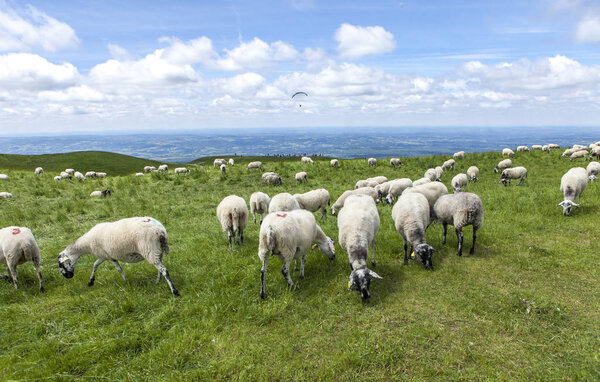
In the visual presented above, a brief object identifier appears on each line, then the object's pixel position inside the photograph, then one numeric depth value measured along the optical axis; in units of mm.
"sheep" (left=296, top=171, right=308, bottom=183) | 25325
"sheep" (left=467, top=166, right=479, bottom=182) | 24744
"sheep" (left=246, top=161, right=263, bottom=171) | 34197
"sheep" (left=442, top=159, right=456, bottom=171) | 28578
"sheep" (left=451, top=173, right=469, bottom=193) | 21438
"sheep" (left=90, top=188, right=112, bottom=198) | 21448
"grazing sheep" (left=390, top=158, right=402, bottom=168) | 30500
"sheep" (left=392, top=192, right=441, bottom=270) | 8680
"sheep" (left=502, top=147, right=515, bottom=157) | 32500
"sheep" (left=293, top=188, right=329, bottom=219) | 14188
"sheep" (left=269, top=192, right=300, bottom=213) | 12039
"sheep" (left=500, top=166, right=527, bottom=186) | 22950
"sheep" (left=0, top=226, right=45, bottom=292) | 8016
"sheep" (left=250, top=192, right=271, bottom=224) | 13758
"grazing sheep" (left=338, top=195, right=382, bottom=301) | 7152
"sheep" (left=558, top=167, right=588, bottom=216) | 13672
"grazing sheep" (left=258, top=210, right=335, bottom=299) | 7500
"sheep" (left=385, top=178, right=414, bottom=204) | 17562
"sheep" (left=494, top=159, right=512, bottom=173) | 27228
